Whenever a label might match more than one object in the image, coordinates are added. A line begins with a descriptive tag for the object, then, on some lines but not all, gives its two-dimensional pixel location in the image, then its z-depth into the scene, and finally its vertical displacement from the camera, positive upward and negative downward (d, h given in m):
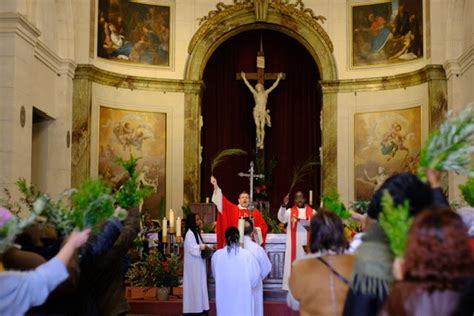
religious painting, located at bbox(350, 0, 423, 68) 18.67 +3.51
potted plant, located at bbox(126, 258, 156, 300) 13.02 -1.78
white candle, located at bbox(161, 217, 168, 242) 12.45 -0.86
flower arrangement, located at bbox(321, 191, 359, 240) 5.39 -0.20
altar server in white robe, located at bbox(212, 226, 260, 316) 9.05 -1.15
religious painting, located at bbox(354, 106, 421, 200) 18.58 +0.78
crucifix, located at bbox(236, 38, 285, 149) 20.30 +2.17
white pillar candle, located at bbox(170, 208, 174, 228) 12.51 -0.67
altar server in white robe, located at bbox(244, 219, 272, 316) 9.20 -0.89
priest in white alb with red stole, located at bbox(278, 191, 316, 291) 12.70 -1.02
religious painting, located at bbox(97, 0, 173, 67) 18.81 +3.50
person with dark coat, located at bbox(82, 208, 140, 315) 5.93 -0.80
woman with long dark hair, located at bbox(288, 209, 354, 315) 4.44 -0.53
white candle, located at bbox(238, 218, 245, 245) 8.94 -0.62
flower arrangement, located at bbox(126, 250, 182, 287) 13.15 -1.62
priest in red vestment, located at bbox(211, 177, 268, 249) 12.43 -0.57
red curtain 21.14 +1.83
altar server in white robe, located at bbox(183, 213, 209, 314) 11.42 -1.45
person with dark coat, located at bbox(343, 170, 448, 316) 3.62 -0.37
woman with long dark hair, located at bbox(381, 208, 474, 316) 2.97 -0.33
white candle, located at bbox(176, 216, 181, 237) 12.16 -0.79
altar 13.07 -1.40
